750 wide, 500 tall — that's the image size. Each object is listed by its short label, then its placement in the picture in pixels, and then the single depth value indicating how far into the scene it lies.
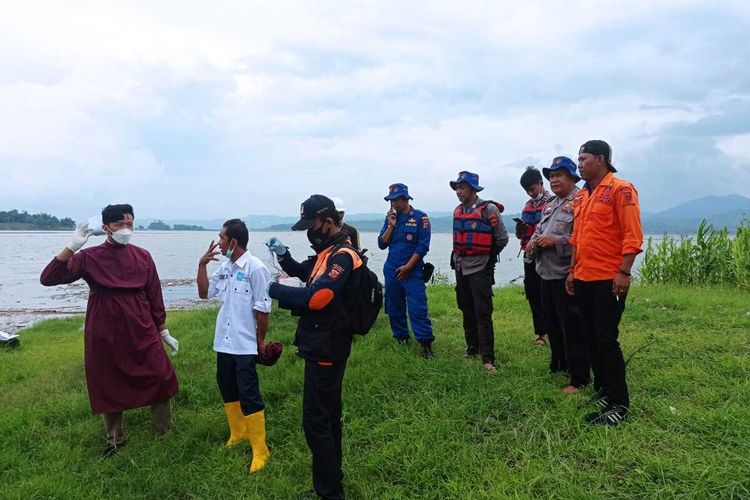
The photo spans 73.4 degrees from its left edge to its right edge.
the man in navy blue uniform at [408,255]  5.54
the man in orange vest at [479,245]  5.09
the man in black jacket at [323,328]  2.88
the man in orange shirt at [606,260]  3.55
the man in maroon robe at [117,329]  3.98
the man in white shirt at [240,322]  3.73
